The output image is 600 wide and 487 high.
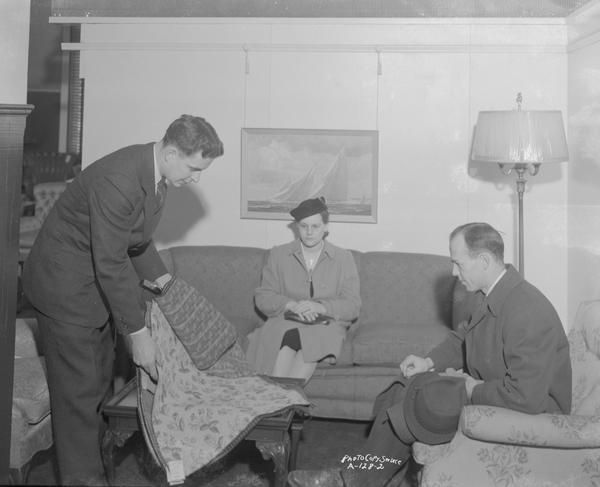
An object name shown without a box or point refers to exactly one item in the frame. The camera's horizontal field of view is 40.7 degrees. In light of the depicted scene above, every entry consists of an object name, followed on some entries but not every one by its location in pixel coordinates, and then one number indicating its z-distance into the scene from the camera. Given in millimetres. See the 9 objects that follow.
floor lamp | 3818
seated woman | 3633
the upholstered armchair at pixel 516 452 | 2260
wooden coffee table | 2592
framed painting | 4465
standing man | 2445
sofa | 3615
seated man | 2297
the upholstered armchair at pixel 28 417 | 2703
